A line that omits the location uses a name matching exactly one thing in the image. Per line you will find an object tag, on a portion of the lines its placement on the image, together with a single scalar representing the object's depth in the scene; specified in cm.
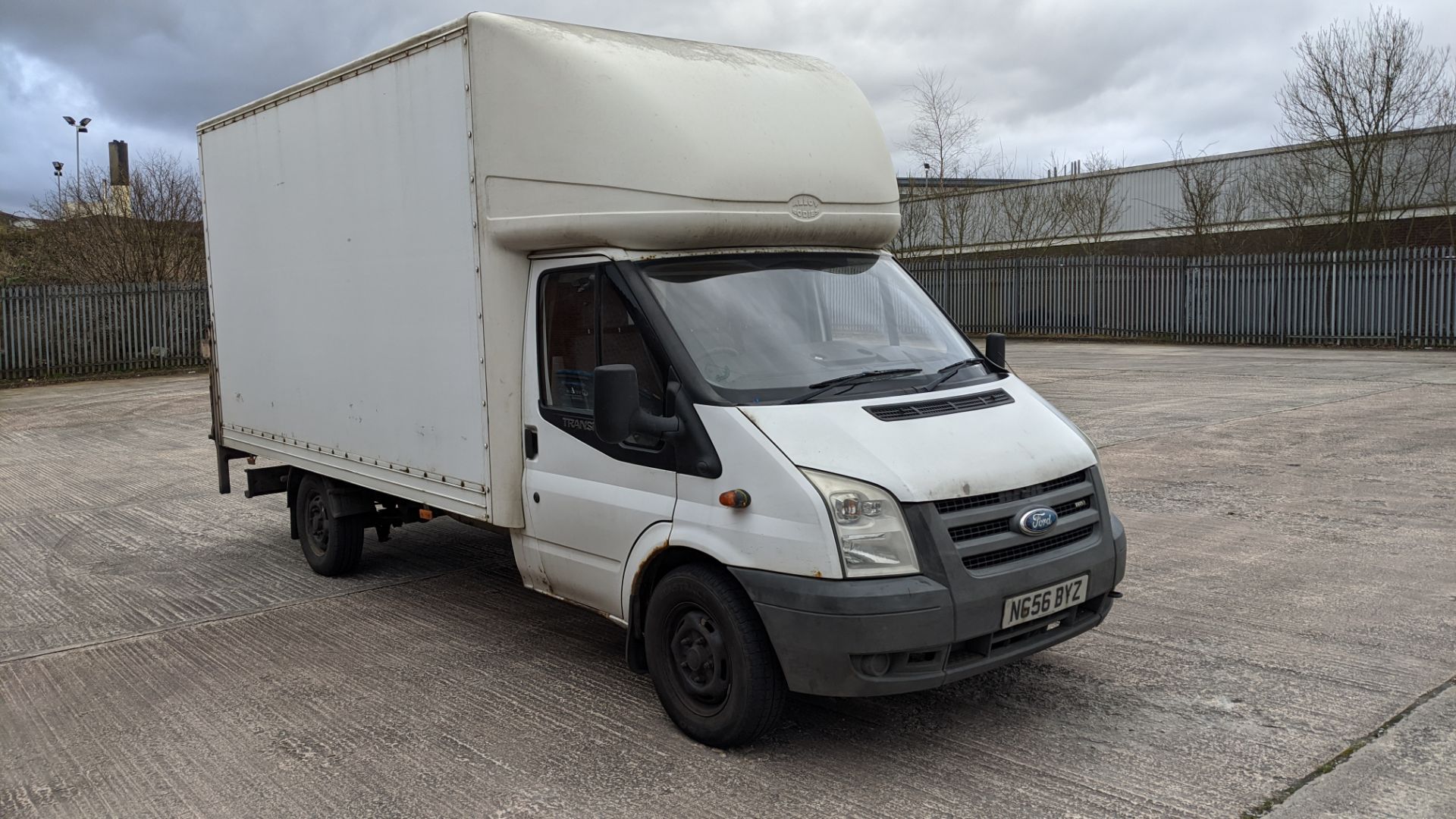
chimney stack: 2788
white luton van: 399
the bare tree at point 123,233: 2678
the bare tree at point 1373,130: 2422
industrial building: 2459
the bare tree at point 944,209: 3033
